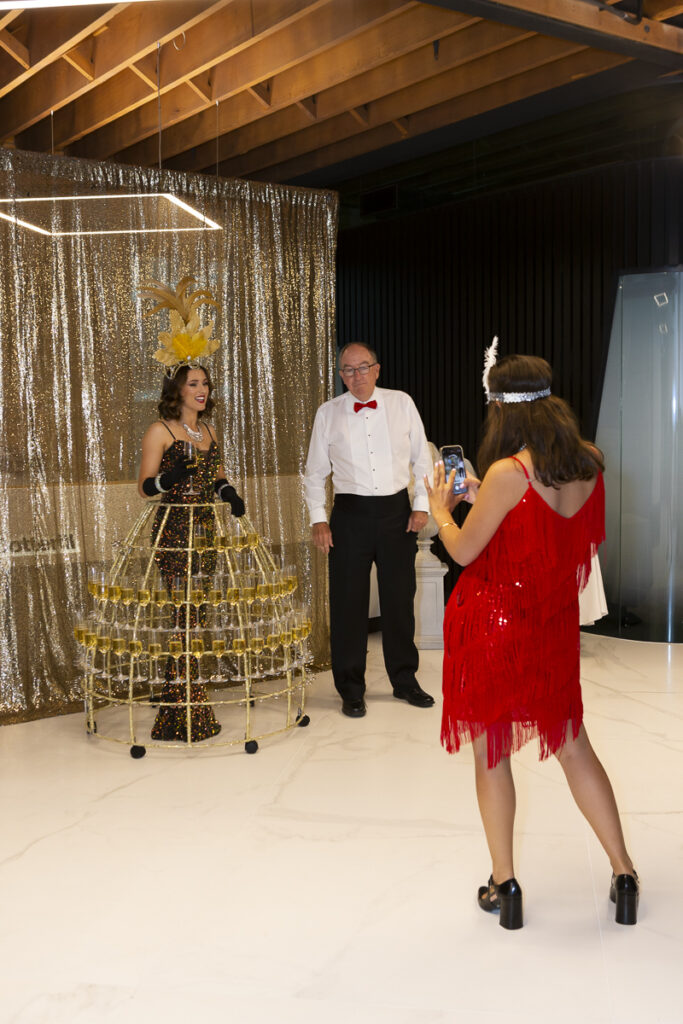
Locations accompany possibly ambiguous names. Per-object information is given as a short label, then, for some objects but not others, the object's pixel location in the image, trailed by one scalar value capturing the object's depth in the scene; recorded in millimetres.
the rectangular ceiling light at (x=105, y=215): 4426
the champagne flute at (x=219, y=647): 3865
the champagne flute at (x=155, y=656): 3852
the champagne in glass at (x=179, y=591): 3957
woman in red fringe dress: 2361
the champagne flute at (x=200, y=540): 3943
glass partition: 6004
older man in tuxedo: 4512
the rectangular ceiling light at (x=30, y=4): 3477
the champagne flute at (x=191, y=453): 4113
